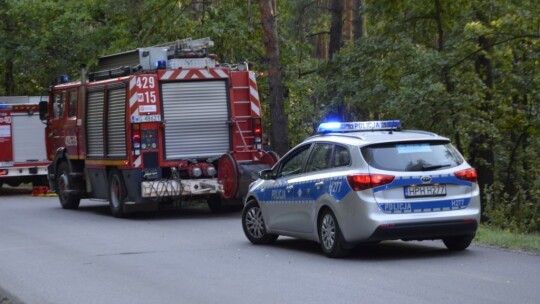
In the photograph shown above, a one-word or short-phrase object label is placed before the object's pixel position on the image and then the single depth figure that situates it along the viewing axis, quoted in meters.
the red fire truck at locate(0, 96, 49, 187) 30.67
